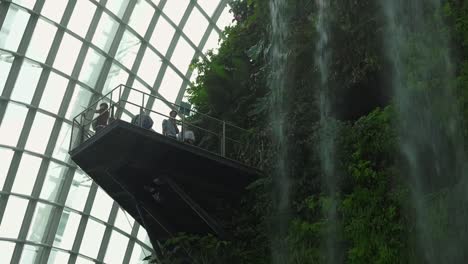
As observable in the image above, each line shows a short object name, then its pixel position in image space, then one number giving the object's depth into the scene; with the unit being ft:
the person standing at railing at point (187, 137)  54.13
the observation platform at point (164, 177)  50.67
